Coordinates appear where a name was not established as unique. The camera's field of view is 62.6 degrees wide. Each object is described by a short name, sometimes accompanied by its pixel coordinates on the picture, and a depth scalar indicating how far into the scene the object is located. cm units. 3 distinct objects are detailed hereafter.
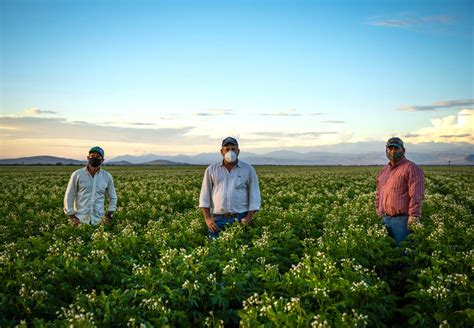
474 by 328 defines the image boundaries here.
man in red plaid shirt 798
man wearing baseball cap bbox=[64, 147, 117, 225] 936
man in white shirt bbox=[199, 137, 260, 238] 833
